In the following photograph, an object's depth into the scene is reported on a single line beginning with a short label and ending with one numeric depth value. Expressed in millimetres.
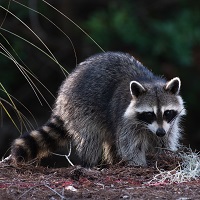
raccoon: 17844
